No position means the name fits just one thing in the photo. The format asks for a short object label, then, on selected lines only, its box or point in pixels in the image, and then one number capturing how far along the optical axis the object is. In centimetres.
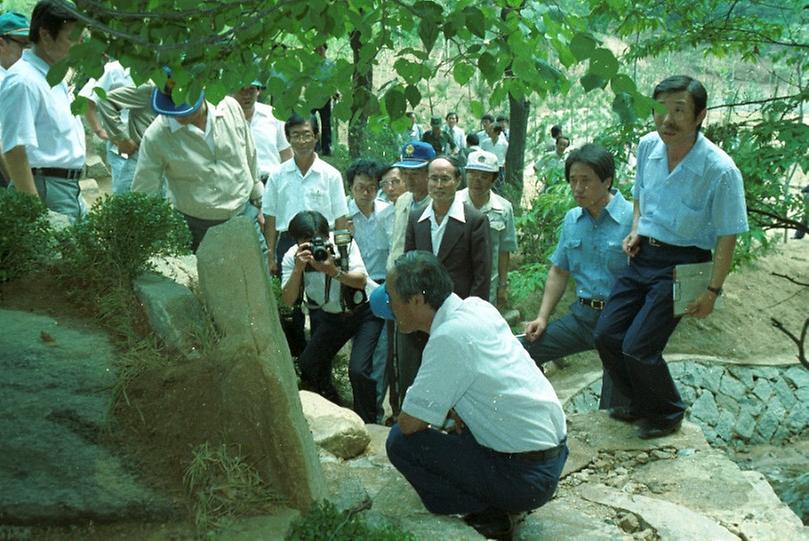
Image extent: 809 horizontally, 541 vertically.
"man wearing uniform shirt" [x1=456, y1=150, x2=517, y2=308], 680
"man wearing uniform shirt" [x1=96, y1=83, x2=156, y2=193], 685
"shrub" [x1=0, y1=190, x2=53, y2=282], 494
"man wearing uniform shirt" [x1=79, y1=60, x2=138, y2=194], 715
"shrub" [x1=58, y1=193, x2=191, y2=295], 500
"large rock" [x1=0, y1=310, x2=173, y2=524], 349
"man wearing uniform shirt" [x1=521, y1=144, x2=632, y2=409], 557
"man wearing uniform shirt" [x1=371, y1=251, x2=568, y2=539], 409
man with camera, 608
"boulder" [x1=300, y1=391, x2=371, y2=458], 528
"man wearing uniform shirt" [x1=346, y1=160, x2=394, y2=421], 703
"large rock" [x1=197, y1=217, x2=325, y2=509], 375
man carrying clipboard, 489
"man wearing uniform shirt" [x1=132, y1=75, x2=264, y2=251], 611
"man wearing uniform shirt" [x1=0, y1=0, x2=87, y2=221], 520
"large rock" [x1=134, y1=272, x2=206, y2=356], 432
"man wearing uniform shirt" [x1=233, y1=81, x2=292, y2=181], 783
